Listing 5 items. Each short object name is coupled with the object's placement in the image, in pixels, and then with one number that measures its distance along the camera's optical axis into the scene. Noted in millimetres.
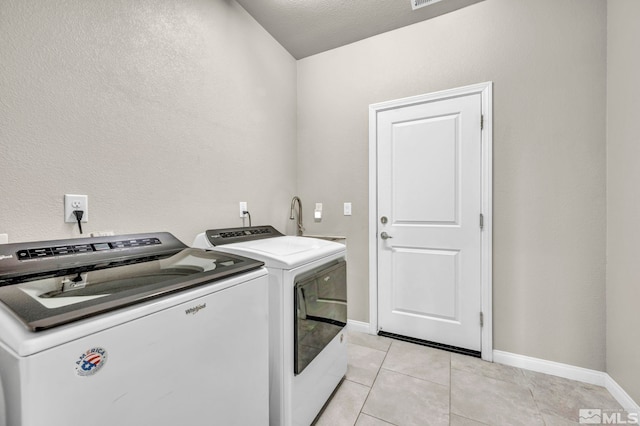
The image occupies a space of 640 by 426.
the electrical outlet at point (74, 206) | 1169
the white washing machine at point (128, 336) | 549
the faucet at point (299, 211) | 2751
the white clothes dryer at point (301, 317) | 1263
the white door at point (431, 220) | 2115
